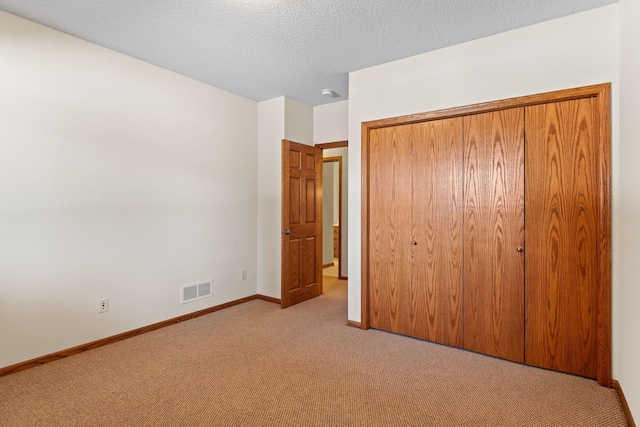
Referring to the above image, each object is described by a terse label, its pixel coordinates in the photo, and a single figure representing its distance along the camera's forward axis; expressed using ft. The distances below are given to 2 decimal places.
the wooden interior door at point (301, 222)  13.34
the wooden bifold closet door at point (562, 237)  7.56
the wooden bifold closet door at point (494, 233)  8.41
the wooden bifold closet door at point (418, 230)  9.35
